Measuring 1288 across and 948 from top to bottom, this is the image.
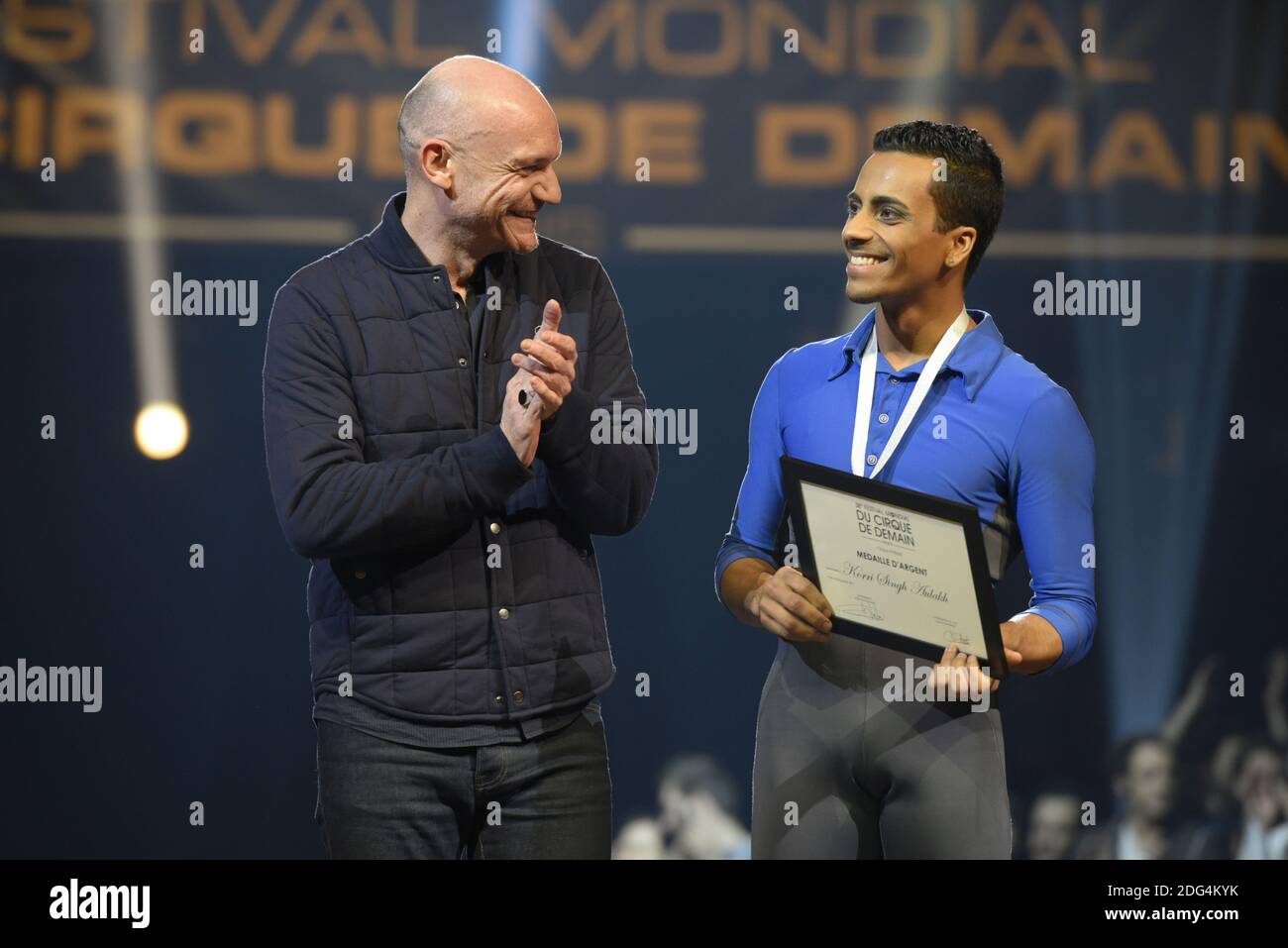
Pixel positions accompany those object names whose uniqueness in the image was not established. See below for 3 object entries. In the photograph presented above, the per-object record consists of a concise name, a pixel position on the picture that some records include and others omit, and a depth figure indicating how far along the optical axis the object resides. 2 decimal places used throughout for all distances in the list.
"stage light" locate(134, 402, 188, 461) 3.91
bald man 2.44
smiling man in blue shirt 2.67
